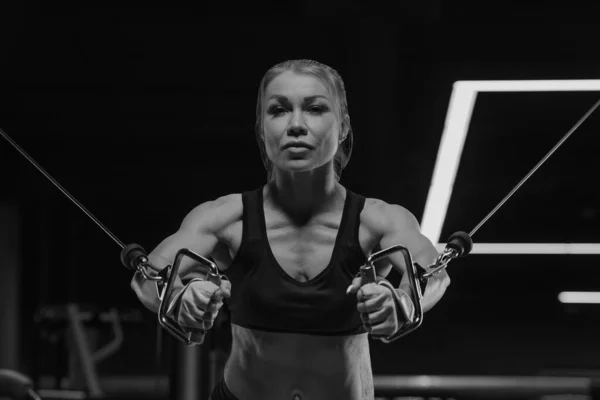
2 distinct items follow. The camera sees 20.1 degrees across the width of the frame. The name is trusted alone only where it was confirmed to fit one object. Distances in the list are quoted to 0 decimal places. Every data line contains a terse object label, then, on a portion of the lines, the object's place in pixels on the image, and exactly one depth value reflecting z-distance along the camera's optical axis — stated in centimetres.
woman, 295
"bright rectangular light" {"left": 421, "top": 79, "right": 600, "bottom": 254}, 439
